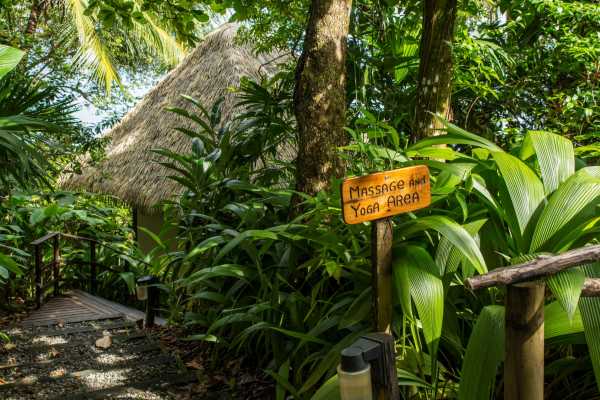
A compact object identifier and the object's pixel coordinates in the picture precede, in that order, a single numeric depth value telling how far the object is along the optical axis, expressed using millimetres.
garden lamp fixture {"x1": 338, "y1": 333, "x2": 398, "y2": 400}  1237
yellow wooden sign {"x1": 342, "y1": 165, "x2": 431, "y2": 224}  1430
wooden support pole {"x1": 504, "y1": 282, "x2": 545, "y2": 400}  1232
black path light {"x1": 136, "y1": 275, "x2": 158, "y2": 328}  3893
